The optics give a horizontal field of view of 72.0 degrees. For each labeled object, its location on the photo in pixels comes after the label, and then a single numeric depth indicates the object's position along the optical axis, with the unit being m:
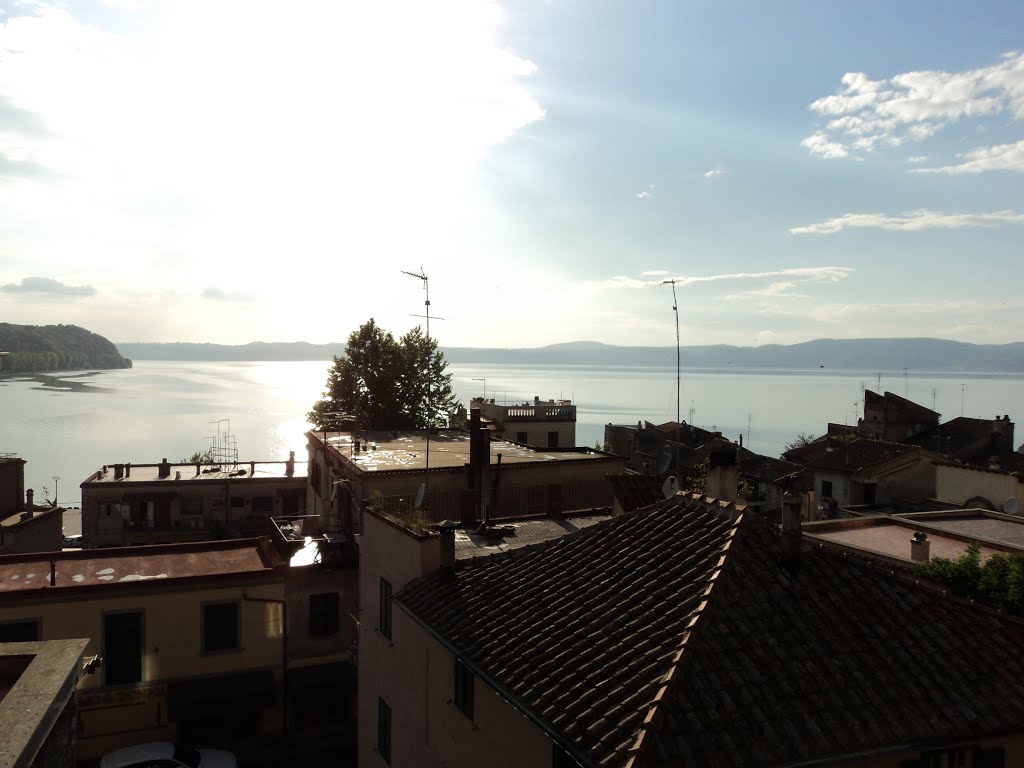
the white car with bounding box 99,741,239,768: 14.73
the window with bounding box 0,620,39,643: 15.16
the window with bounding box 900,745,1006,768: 6.54
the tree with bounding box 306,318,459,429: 50.03
